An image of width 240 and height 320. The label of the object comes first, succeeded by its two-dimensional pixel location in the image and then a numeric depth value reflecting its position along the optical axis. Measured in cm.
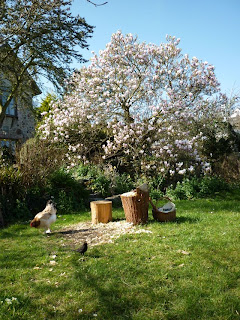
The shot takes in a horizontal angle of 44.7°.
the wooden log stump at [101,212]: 630
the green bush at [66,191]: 794
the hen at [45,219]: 557
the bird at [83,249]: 429
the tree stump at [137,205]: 578
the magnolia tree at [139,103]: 1066
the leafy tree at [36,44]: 1015
